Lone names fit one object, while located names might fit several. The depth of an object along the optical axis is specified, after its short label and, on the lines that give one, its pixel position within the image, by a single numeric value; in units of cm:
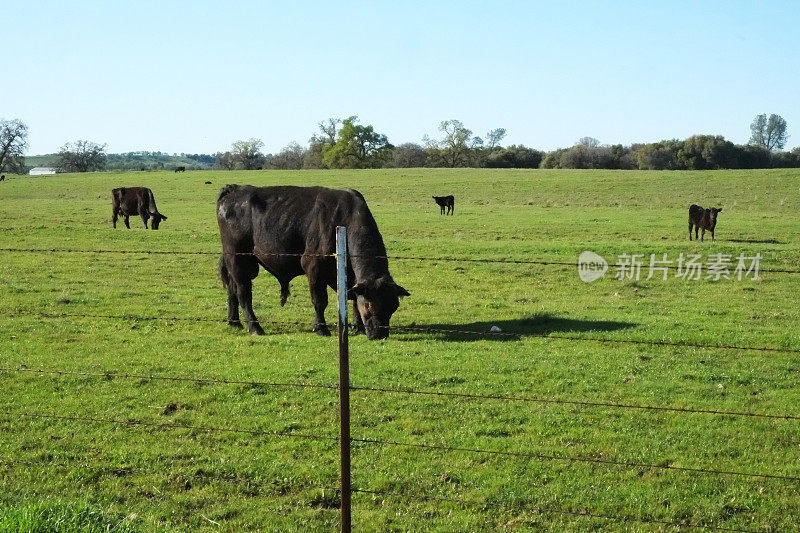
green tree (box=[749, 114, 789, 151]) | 16588
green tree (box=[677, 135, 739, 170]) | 8994
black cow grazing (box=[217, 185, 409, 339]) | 1276
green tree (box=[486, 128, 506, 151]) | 13225
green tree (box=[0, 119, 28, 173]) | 10700
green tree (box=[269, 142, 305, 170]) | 12800
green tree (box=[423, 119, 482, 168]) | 11700
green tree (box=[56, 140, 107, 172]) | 12988
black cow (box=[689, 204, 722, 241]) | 2972
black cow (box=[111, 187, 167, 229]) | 3503
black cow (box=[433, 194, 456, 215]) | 4206
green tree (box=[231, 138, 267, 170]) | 13038
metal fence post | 499
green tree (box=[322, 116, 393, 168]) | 11519
